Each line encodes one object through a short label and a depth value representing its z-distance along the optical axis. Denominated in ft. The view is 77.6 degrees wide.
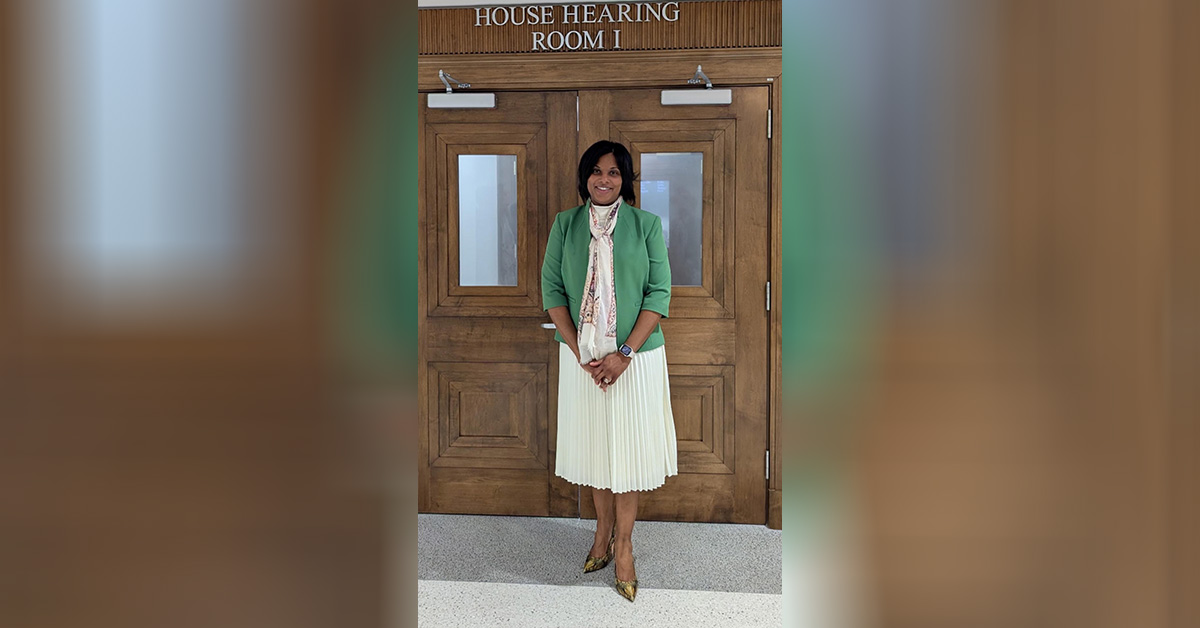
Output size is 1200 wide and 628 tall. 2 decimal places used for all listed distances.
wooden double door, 10.80
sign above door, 10.52
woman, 8.71
